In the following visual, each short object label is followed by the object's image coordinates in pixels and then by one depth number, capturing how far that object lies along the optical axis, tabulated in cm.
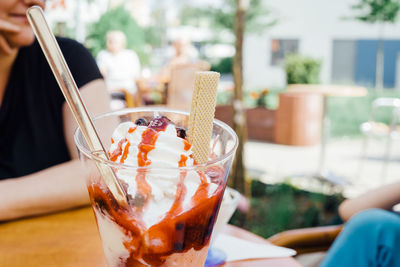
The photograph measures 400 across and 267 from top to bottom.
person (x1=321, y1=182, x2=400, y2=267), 139
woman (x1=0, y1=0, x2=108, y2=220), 144
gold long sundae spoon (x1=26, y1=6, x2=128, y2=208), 55
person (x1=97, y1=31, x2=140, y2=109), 678
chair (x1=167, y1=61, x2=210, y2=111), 526
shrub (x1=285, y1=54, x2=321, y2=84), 691
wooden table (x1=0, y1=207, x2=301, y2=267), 88
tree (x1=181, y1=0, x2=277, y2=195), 321
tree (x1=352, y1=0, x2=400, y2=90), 611
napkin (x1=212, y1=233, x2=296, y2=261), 96
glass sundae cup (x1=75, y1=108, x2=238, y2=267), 55
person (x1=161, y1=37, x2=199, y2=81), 719
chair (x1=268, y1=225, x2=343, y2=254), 141
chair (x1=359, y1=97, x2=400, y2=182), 447
